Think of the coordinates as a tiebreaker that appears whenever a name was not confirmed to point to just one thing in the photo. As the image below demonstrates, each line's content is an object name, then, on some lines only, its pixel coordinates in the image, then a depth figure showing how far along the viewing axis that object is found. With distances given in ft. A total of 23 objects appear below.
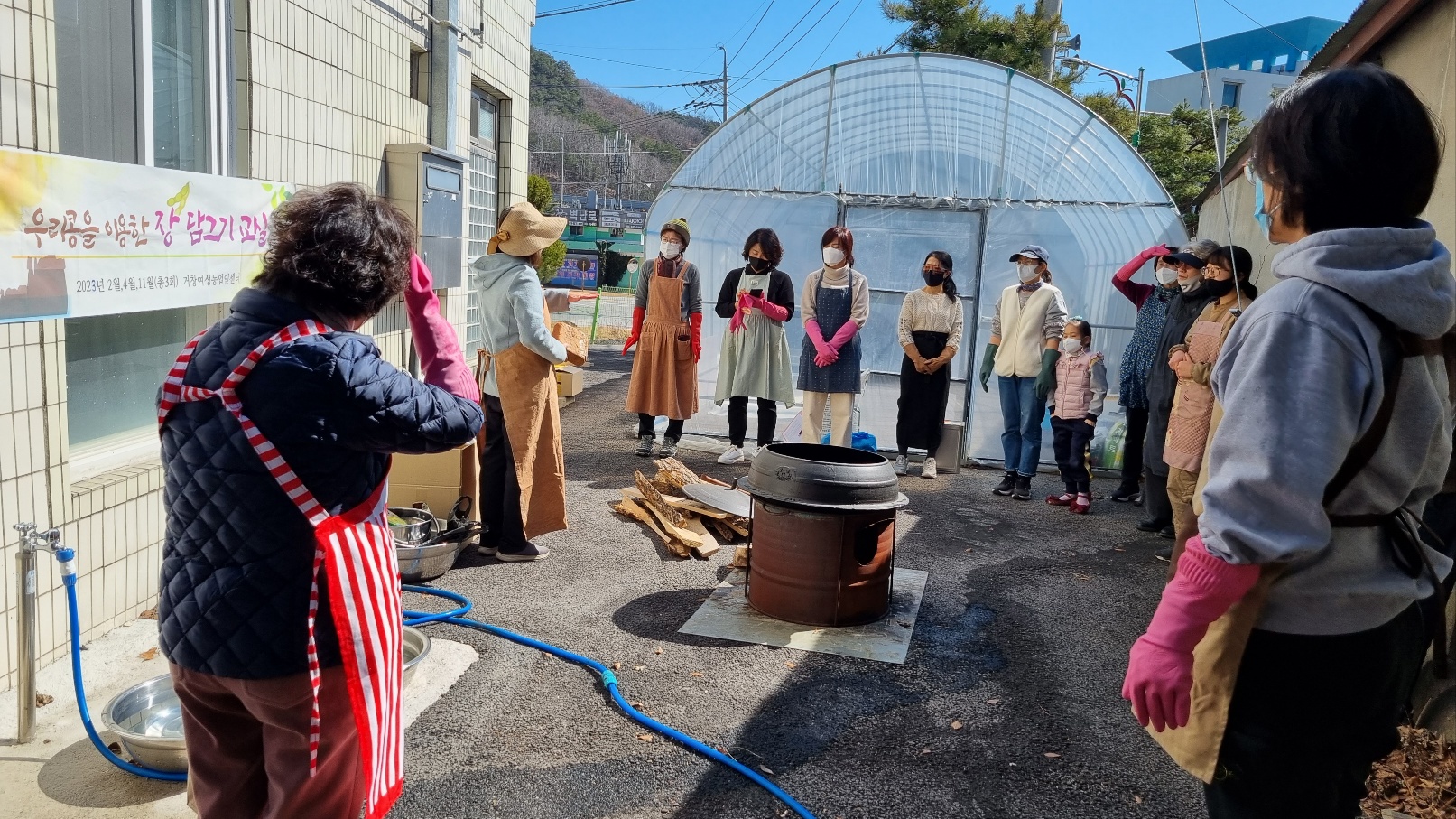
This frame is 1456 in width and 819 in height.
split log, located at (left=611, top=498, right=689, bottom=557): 20.66
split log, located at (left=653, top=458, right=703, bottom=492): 24.16
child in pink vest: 26.23
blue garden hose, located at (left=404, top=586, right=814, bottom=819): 11.35
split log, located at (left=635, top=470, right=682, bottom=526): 22.31
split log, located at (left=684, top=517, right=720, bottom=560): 20.61
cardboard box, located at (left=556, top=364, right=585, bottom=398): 39.14
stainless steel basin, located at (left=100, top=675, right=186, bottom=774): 10.71
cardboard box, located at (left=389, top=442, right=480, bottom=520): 19.58
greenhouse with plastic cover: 31.94
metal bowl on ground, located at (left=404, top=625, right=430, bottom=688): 12.98
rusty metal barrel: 15.79
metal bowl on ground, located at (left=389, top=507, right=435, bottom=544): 17.93
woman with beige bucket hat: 18.24
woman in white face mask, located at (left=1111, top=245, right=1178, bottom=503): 25.25
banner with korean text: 11.50
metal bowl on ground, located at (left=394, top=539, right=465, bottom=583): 17.37
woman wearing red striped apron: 7.05
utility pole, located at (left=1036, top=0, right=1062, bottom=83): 58.85
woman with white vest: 26.86
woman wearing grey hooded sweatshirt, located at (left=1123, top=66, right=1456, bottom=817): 5.53
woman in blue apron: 27.48
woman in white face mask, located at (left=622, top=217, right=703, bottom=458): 29.27
